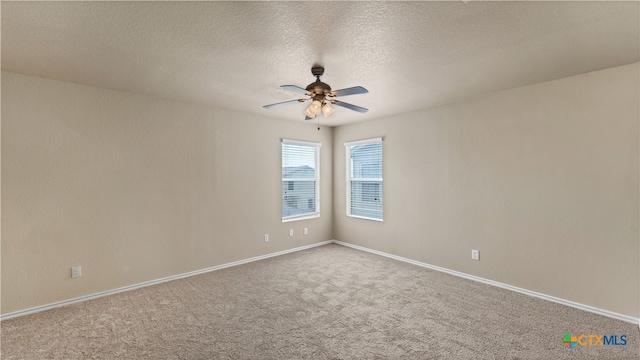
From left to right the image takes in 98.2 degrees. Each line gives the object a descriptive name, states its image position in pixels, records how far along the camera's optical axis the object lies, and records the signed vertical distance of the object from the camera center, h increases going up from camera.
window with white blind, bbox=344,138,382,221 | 5.00 +0.04
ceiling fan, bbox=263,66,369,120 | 2.49 +0.82
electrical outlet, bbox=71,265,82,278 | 3.09 -0.98
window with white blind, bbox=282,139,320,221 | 5.09 +0.03
